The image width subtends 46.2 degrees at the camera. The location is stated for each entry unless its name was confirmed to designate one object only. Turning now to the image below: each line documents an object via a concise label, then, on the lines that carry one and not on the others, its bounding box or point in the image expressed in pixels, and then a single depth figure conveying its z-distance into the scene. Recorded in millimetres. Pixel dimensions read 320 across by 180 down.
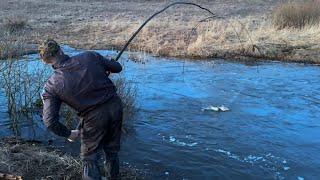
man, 3950
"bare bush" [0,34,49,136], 6494
